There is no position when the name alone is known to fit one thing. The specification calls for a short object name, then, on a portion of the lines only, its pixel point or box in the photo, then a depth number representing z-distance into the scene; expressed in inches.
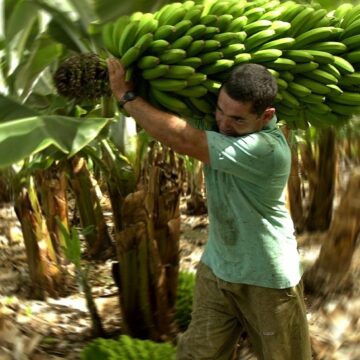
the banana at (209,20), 54.7
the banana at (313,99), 58.9
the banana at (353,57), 60.1
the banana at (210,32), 54.8
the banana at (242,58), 57.1
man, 57.1
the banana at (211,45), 55.0
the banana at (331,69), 59.0
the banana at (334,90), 58.8
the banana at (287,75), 59.4
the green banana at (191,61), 54.6
